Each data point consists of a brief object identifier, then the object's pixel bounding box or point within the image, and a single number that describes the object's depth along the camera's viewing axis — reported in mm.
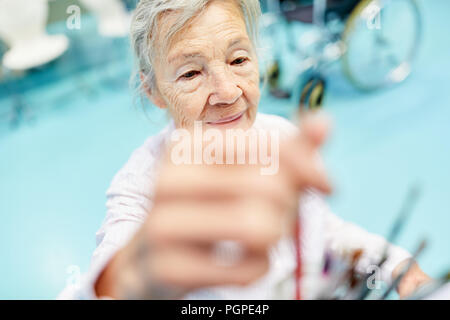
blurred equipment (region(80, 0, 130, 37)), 1162
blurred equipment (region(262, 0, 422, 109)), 1528
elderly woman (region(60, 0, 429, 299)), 195
